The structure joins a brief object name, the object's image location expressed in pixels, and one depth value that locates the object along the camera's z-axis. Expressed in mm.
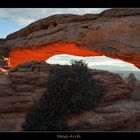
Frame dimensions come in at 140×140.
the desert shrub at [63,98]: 11508
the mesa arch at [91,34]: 11836
